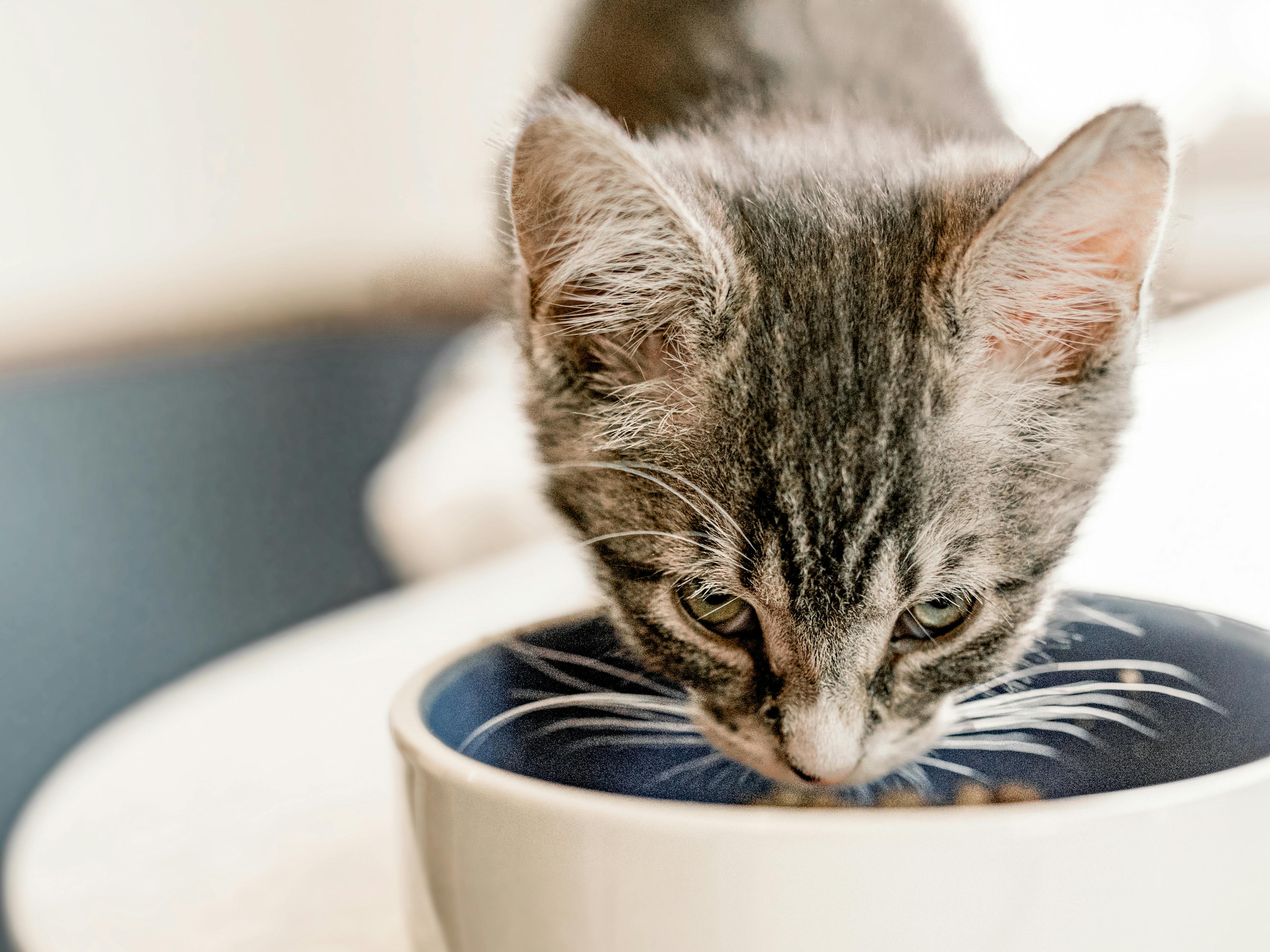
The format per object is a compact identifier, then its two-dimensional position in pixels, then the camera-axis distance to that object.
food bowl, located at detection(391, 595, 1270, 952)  0.17
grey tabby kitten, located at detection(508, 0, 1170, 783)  0.32
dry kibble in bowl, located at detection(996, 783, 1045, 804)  0.28
